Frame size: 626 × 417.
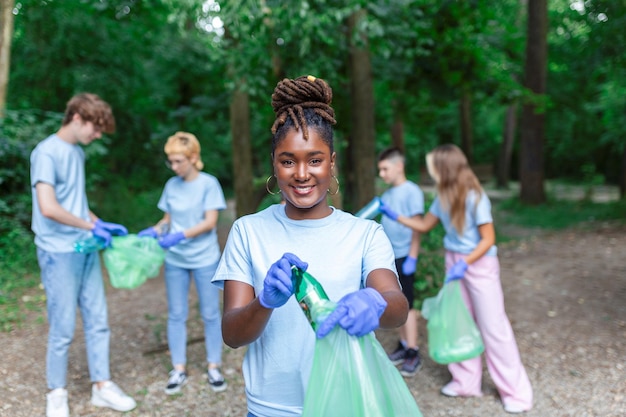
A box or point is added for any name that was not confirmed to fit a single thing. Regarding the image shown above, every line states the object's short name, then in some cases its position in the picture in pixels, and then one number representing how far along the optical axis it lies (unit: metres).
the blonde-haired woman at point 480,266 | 3.51
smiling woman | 1.59
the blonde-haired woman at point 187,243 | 3.75
